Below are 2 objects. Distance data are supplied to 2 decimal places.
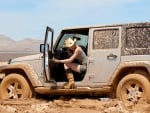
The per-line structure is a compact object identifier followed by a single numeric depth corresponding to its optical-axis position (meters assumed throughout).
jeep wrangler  10.41
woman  11.04
